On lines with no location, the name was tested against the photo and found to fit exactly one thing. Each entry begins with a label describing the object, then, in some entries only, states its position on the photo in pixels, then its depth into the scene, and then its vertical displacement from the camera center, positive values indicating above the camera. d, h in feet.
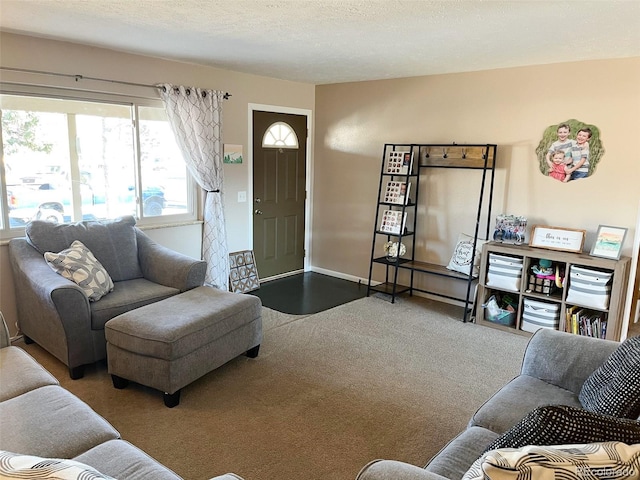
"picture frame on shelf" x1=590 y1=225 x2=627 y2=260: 12.12 -1.79
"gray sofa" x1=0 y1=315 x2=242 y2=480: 5.20 -3.31
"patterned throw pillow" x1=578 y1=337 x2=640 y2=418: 5.46 -2.60
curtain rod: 11.39 +2.00
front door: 17.39 -1.14
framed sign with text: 12.67 -1.83
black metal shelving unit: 14.42 -0.99
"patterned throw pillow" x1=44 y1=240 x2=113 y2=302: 10.67 -2.62
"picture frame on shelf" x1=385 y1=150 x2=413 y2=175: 15.58 +0.08
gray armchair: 10.03 -3.02
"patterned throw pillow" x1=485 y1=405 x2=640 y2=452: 3.84 -2.09
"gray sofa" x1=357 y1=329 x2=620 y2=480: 5.45 -3.24
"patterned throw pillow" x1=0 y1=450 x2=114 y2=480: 3.24 -2.19
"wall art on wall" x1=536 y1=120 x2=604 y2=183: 12.84 +0.56
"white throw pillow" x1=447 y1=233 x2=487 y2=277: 14.58 -2.74
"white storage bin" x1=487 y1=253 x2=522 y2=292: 13.35 -2.92
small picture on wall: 16.06 +0.20
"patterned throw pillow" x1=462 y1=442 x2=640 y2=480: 3.32 -2.09
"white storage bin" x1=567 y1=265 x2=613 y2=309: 12.00 -2.94
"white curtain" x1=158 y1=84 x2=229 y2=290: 14.40 +0.27
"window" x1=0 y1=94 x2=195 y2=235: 11.88 -0.25
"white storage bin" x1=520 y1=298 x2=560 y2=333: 12.95 -3.98
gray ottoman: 9.13 -3.65
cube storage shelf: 12.00 -3.29
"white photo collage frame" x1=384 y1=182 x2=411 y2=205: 15.61 -0.91
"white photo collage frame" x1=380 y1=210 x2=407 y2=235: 15.78 -1.89
